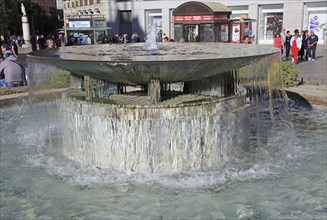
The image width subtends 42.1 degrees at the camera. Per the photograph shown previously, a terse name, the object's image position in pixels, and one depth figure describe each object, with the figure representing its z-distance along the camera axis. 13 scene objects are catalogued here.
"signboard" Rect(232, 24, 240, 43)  21.64
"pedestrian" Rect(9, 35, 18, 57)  18.30
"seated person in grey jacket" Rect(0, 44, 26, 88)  11.35
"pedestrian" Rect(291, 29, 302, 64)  17.67
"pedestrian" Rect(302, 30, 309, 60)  19.25
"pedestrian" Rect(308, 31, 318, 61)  18.89
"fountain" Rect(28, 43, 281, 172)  5.58
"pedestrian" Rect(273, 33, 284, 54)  18.06
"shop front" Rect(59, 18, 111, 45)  28.70
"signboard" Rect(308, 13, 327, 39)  28.80
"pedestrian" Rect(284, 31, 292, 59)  20.09
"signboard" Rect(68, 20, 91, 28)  28.88
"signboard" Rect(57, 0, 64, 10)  45.62
